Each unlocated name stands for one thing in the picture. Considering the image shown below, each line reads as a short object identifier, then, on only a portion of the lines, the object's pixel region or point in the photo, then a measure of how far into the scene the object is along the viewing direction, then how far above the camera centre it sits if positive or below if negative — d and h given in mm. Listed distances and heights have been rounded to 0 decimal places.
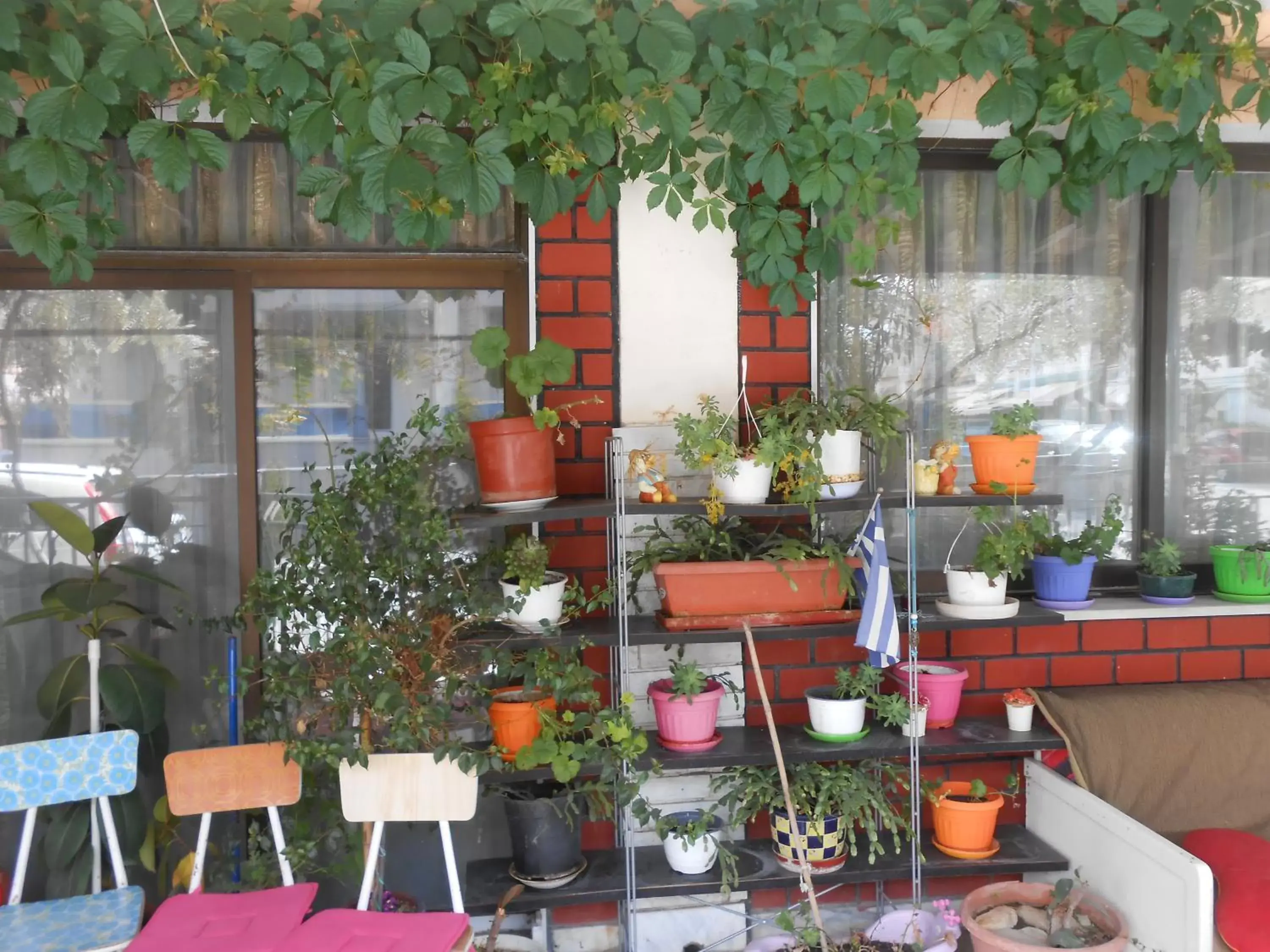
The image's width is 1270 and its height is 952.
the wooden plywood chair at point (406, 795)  2217 -787
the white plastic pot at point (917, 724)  2457 -704
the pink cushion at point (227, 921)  2010 -1008
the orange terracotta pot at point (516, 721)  2387 -670
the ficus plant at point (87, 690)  2506 -634
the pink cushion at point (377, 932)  2006 -1016
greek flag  2365 -413
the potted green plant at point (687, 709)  2434 -656
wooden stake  2250 -884
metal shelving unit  2396 -770
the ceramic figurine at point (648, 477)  2457 -83
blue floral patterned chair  2184 -808
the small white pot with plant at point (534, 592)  2342 -354
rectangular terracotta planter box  2445 -355
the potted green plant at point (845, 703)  2490 -656
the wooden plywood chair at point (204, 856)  2053 -953
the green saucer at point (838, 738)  2502 -746
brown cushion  2609 -836
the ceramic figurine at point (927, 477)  2580 -88
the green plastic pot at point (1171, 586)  2826 -411
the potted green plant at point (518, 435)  2377 +24
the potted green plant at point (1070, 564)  2752 -338
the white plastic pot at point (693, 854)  2482 -1033
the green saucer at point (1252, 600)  2848 -455
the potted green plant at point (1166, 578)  2830 -390
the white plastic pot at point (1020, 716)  2637 -730
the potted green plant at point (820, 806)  2463 -919
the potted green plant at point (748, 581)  2445 -341
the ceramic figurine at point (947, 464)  2600 -54
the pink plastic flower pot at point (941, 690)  2629 -659
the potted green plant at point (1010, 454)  2586 -29
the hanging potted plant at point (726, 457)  2385 -32
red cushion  2154 -1010
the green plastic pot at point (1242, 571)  2838 -371
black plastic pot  2410 -957
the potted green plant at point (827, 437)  2406 +15
